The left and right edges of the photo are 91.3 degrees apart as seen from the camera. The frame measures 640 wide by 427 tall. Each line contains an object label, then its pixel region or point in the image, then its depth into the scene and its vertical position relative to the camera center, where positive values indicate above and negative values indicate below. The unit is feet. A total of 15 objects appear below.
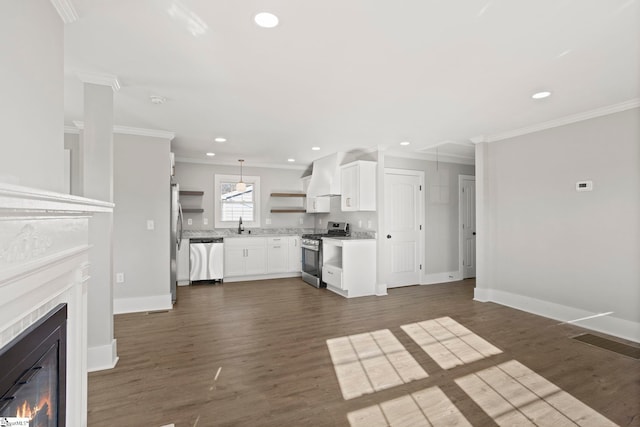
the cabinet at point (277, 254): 21.25 -2.56
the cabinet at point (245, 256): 20.13 -2.55
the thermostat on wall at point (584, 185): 11.78 +1.13
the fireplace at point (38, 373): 3.23 -1.87
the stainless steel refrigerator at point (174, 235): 15.10 -0.88
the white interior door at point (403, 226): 18.51 -0.60
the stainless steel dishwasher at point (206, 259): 19.26 -2.60
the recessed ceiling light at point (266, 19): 6.04 +3.90
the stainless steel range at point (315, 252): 18.88 -2.22
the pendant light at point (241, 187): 20.00 +1.93
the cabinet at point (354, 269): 16.49 -2.85
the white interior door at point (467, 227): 20.75 -0.74
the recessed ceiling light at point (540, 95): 9.89 +3.87
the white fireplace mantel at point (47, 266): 3.01 -0.58
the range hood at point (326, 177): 19.20 +2.55
